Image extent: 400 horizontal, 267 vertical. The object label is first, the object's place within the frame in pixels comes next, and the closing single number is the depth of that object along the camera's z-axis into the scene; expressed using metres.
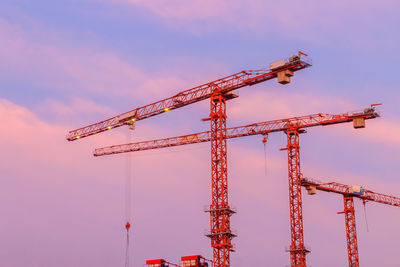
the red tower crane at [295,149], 149.25
